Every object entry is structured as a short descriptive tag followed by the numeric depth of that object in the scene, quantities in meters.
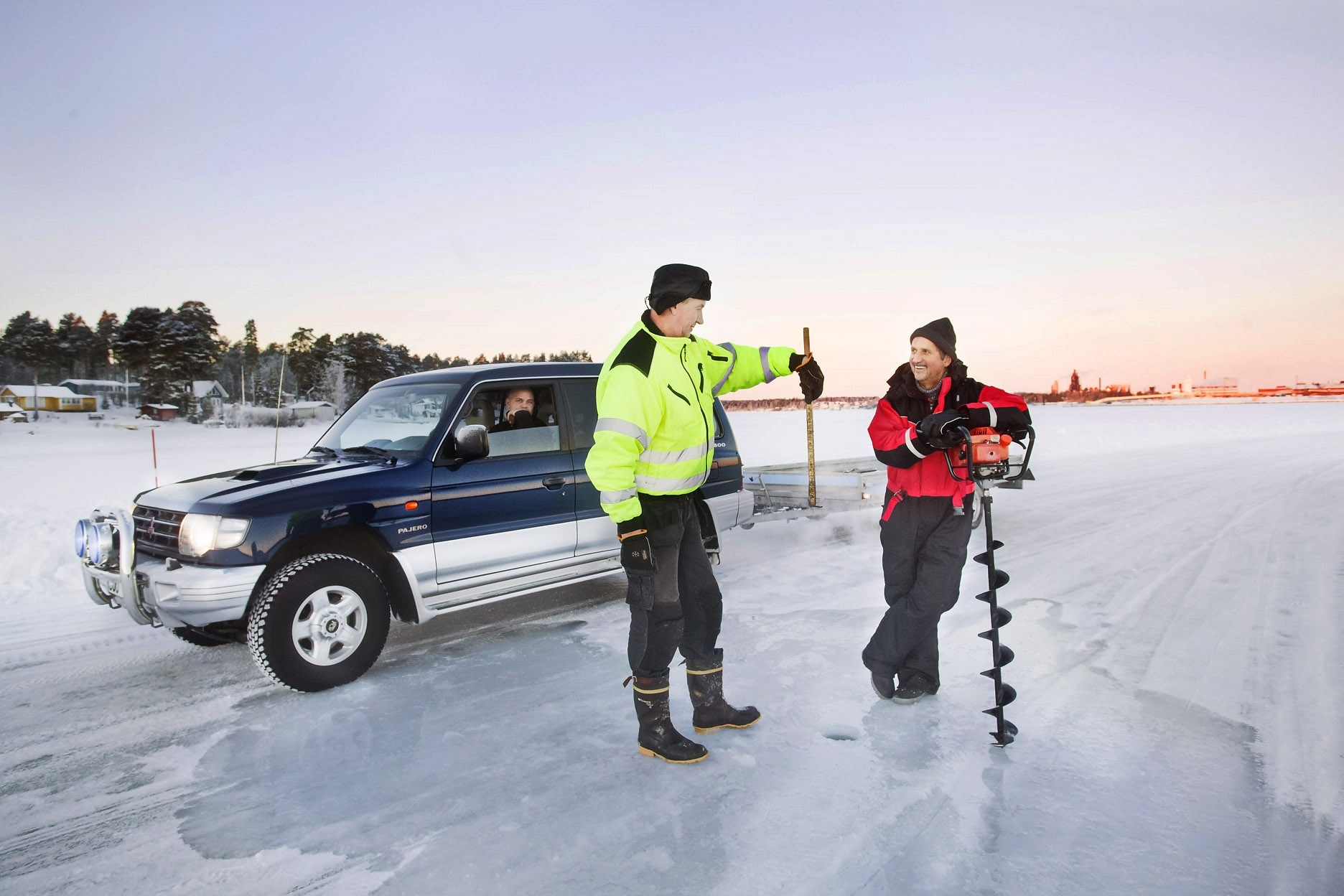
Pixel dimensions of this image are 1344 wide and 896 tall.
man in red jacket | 3.70
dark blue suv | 4.03
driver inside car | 5.30
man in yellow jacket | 3.16
